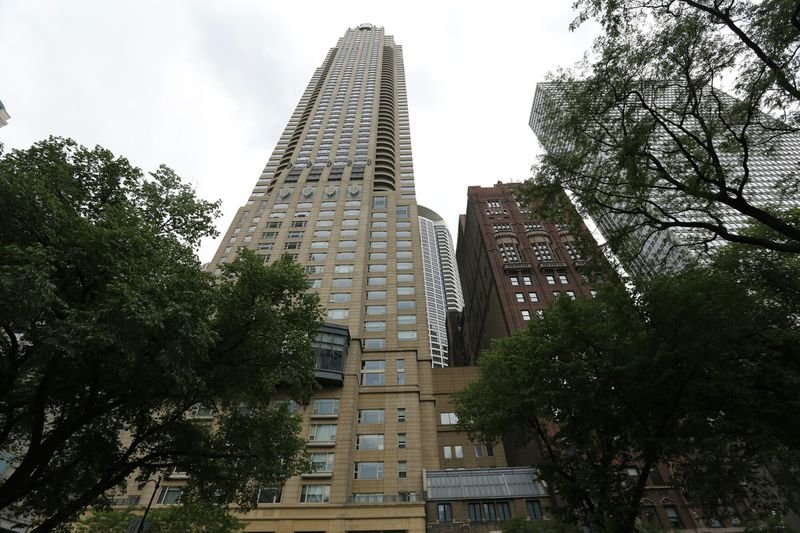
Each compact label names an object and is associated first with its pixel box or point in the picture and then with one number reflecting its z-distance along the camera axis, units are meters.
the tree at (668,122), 11.01
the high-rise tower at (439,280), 139.62
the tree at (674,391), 12.82
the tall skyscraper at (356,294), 31.06
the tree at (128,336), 10.41
